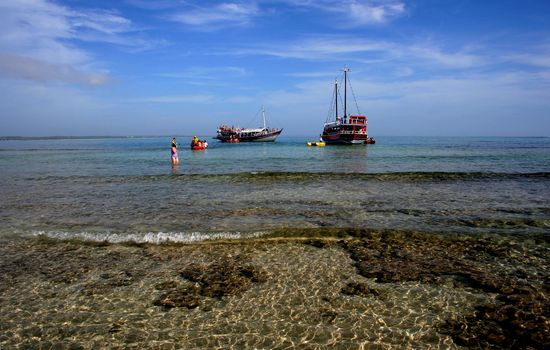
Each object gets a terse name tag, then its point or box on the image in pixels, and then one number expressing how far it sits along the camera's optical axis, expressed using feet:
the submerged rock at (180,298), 21.70
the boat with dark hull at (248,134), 372.58
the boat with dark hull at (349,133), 267.39
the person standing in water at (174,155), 123.34
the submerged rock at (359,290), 22.54
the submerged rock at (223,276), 23.52
